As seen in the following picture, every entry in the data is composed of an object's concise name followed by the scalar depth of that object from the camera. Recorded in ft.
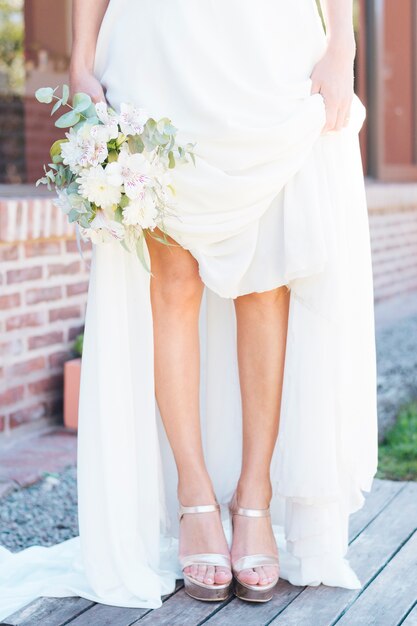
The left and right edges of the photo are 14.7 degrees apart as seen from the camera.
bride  9.47
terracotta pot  13.92
